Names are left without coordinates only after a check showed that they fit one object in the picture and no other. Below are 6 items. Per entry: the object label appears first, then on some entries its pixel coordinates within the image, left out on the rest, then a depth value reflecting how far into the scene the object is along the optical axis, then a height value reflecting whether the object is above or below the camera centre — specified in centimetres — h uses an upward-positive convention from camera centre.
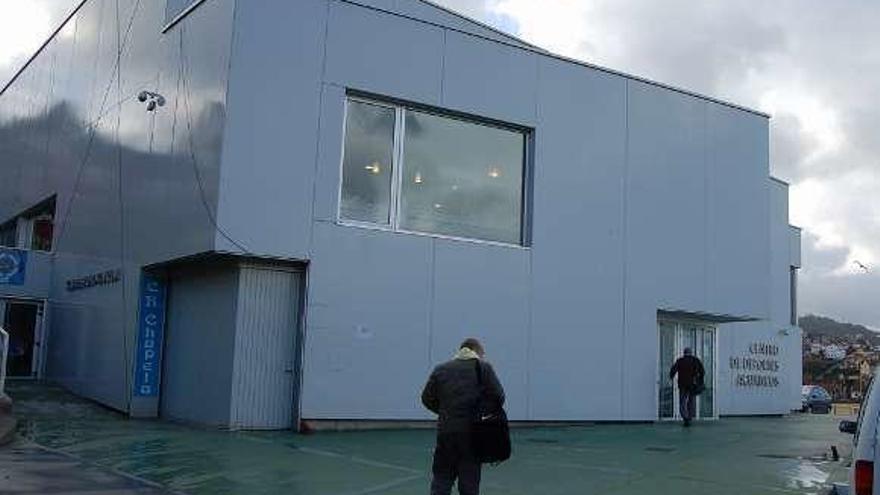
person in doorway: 1886 -37
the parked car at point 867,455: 502 -48
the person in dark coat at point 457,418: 748 -56
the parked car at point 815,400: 3714 -143
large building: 1533 +237
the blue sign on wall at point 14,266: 2406 +166
